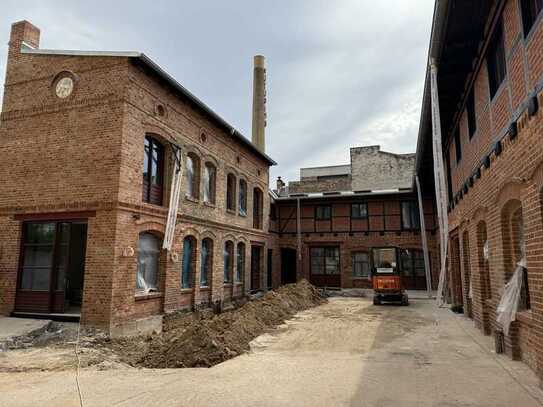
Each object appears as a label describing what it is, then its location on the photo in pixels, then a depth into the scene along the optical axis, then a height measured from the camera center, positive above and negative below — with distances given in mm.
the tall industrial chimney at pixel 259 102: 29298 +12332
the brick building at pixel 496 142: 5262 +2100
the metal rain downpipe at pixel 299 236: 23188 +1487
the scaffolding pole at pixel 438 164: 7756 +2033
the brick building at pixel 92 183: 9781 +2096
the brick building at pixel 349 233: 21844 +1639
